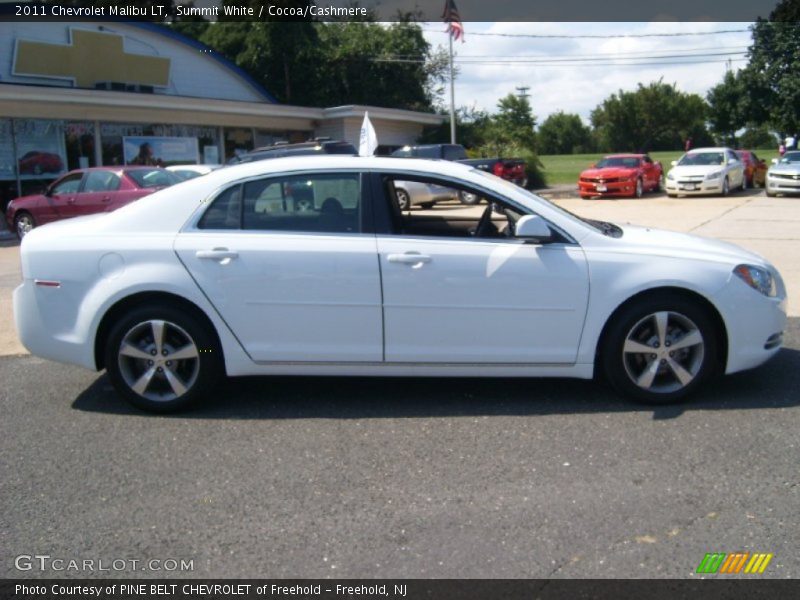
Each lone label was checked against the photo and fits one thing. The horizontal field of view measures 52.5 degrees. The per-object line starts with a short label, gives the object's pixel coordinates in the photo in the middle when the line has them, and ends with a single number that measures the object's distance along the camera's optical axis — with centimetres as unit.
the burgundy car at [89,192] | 1590
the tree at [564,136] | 10306
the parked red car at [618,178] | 2678
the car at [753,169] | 2941
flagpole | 3691
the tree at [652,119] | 8638
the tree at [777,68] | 4591
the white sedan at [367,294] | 503
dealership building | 2159
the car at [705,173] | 2562
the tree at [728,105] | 5038
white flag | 788
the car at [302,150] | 1434
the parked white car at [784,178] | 2453
